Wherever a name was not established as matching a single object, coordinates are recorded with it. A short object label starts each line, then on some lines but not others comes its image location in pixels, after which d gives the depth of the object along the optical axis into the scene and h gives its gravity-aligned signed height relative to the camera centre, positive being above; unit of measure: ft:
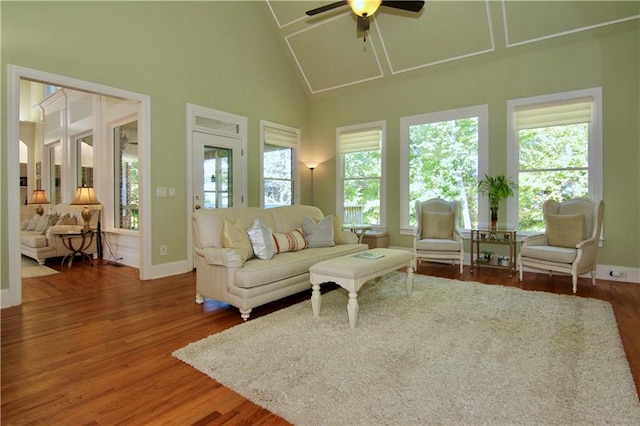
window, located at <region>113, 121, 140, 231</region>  18.98 +1.68
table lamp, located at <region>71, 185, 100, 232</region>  18.08 +0.47
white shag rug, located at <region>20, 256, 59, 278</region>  15.97 -2.90
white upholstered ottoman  9.16 -1.70
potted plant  16.11 +0.86
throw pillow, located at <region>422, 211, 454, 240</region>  17.26 -0.79
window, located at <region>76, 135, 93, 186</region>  22.61 +3.07
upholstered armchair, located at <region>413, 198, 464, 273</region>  16.15 -1.17
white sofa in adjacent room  18.47 -1.32
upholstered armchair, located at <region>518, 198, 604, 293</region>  12.95 -1.26
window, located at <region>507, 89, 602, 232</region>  14.86 +2.62
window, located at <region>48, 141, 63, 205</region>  25.09 +2.24
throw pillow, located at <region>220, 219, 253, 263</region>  10.66 -0.93
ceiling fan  11.15 +6.59
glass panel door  17.02 +1.94
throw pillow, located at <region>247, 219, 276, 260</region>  11.18 -1.04
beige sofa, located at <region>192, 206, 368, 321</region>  9.97 -1.72
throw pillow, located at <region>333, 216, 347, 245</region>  14.49 -0.99
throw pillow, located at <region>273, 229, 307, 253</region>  12.43 -1.16
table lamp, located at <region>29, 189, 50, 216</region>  24.93 +0.80
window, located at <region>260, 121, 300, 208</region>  20.85 +2.83
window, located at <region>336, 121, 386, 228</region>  20.84 +2.18
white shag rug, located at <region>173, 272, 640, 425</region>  5.63 -3.14
